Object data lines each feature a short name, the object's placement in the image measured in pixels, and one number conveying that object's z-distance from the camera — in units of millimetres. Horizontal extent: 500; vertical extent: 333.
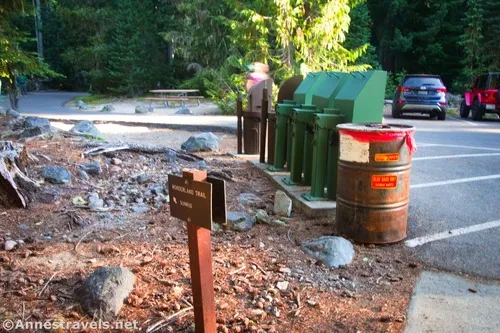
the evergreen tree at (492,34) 30094
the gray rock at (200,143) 9977
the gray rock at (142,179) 6836
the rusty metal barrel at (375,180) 4574
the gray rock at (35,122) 10453
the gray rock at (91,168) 7020
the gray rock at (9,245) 4363
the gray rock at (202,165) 8000
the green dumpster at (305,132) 6371
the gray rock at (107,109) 22844
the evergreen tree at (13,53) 9609
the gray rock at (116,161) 7637
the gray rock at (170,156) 8328
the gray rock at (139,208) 5671
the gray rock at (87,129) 10992
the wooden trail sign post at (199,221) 2842
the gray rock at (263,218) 5367
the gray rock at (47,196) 5703
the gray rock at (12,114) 12582
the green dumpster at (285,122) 7359
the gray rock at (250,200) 6172
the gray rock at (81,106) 24258
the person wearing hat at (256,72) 13727
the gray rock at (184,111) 20344
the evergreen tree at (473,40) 30625
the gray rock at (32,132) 9261
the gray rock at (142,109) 21262
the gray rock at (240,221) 5105
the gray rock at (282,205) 5764
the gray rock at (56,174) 6336
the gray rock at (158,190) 6328
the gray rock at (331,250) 4297
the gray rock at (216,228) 5042
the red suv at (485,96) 18188
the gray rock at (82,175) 6734
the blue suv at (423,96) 18234
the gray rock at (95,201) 5669
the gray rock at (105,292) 3295
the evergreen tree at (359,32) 31531
